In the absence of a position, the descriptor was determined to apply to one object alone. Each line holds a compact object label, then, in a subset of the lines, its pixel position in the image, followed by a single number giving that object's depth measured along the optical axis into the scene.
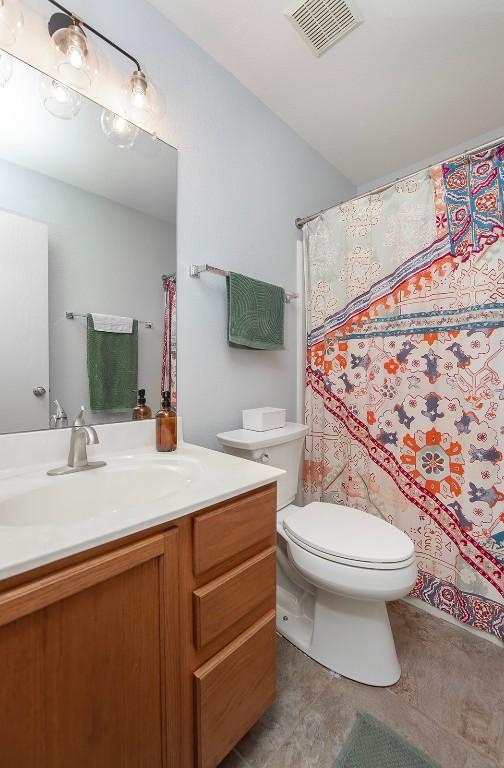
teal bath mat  0.90
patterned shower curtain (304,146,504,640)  1.33
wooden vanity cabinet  0.51
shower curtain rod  1.24
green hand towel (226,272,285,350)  1.44
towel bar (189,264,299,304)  1.33
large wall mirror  0.94
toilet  1.06
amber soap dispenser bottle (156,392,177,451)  1.16
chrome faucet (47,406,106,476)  0.93
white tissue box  1.44
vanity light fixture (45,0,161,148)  0.96
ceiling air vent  1.20
